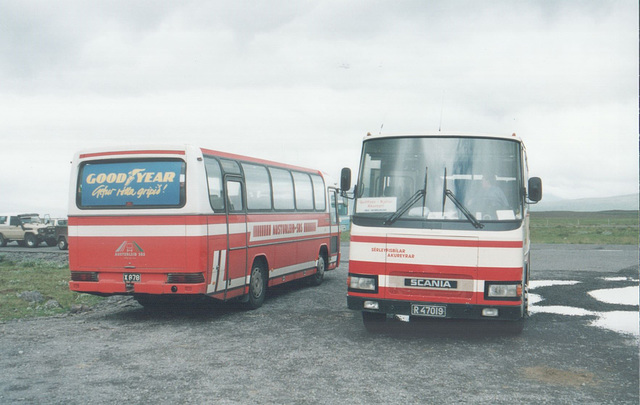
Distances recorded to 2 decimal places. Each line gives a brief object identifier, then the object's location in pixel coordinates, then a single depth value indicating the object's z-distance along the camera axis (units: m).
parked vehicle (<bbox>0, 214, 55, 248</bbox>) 34.72
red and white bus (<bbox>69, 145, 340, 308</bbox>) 9.41
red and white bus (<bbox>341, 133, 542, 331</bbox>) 7.84
